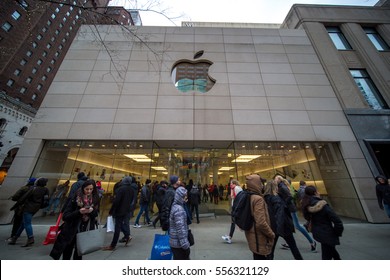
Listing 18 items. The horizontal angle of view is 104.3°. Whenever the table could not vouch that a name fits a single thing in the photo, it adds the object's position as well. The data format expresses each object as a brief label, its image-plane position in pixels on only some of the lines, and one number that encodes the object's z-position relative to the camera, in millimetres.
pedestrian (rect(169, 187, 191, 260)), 2350
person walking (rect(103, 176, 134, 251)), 4309
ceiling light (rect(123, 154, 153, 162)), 8820
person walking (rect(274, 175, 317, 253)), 4121
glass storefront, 8172
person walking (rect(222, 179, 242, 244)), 4910
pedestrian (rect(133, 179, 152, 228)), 6649
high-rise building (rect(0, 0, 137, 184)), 22859
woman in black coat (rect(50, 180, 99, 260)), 2721
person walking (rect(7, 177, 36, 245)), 4633
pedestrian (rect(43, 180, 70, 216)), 7617
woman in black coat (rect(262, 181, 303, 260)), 3289
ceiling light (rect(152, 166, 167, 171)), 9135
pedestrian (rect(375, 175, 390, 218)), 5262
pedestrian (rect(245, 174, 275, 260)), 2281
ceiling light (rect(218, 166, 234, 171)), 9563
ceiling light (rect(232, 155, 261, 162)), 8969
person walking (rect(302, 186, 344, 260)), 2791
